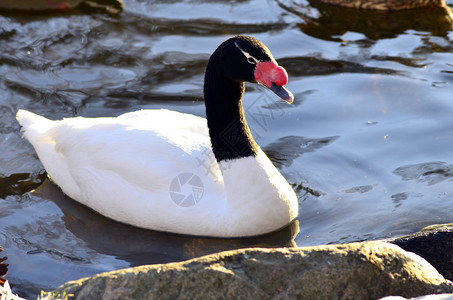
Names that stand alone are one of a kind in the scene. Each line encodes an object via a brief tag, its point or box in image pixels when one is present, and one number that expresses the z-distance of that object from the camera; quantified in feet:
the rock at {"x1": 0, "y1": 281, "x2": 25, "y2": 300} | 26.13
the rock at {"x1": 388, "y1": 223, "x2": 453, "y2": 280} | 30.01
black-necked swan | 36.94
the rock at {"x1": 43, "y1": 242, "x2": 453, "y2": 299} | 22.93
